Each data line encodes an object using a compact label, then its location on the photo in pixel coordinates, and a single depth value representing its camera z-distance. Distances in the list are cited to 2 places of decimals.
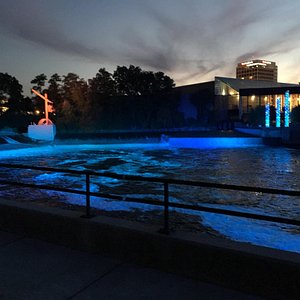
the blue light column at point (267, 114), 48.63
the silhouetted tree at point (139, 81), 72.75
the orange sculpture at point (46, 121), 54.73
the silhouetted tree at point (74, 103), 66.62
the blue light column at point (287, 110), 44.36
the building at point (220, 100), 70.94
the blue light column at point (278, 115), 47.16
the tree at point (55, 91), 73.25
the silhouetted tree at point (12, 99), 75.81
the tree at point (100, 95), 68.12
